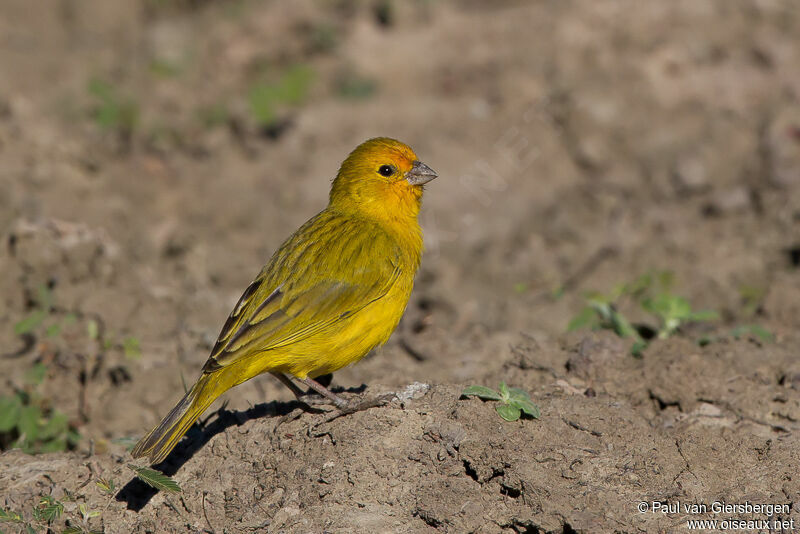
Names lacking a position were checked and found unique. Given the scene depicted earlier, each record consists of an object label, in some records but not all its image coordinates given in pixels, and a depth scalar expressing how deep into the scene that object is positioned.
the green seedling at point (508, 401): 8.09
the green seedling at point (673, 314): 10.49
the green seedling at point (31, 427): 9.74
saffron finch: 8.62
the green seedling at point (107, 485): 8.14
